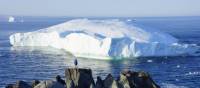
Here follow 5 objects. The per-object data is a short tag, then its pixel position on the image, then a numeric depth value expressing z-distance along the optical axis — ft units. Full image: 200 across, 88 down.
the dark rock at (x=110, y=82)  116.16
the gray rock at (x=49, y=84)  106.11
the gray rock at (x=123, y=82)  117.07
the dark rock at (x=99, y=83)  118.00
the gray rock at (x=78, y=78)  119.03
